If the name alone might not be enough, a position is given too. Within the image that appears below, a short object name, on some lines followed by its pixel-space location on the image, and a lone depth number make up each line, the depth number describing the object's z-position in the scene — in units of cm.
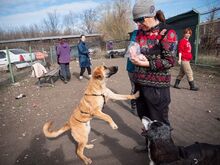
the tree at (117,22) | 2844
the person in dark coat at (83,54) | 799
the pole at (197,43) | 912
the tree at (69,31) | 4441
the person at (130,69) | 389
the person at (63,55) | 793
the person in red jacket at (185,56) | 544
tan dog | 273
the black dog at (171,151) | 180
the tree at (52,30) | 4384
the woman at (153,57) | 196
